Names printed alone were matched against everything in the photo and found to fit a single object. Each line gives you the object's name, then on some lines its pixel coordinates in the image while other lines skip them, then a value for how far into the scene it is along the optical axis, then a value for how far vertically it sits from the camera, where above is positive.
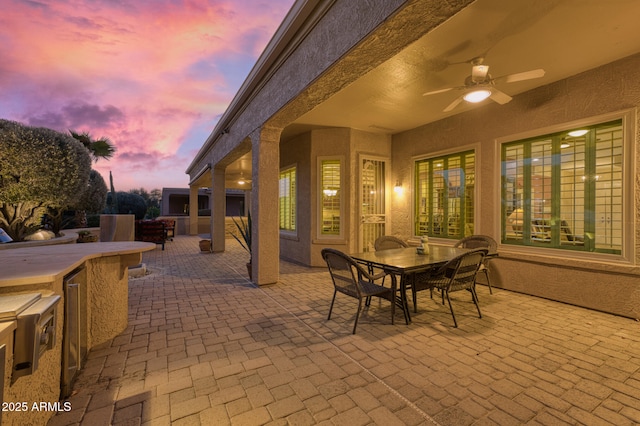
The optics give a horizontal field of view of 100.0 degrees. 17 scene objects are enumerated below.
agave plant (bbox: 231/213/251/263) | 5.44 -0.46
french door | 6.73 +0.27
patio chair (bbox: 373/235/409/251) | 4.73 -0.56
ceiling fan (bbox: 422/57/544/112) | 3.12 +1.56
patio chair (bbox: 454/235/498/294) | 4.39 -0.59
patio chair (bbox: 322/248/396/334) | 2.94 -0.80
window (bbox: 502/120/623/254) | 3.73 +0.33
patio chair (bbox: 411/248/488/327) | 3.11 -0.80
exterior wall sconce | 6.76 +0.59
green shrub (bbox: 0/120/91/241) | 4.76 +0.73
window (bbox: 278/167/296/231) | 7.65 +0.37
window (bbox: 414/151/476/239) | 5.46 +0.35
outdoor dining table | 3.10 -0.63
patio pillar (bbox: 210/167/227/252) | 8.80 +0.07
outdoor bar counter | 1.23 -0.63
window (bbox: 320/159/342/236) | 6.66 +0.37
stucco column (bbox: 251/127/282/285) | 4.85 +0.09
